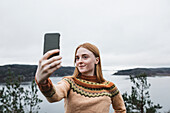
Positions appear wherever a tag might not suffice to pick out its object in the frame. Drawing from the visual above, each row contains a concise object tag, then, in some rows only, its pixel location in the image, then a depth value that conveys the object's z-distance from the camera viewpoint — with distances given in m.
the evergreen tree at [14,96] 5.18
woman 2.05
